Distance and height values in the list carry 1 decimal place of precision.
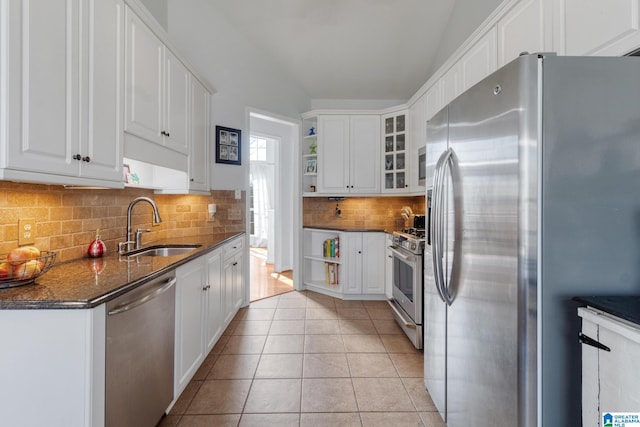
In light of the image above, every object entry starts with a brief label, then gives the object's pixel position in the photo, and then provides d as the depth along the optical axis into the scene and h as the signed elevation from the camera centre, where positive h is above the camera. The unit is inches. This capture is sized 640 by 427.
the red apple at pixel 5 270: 44.8 -8.8
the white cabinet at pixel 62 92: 41.9 +20.1
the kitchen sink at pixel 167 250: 92.0 -11.5
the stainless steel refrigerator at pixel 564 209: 39.6 +0.8
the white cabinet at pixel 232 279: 106.1 -25.6
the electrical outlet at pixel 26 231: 56.0 -3.7
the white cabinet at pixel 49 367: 39.5 -21.1
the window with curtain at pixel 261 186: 264.2 +25.5
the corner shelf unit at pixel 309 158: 164.1 +31.2
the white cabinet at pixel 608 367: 31.1 -17.3
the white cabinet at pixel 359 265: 149.1 -25.7
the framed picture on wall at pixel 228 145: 130.2 +30.9
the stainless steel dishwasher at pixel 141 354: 45.9 -25.1
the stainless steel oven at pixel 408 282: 100.1 -25.4
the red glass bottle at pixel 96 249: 72.4 -8.9
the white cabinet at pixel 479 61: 77.7 +43.7
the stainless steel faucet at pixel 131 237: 78.6 -7.1
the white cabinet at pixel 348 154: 155.8 +32.2
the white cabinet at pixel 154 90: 69.4 +33.6
